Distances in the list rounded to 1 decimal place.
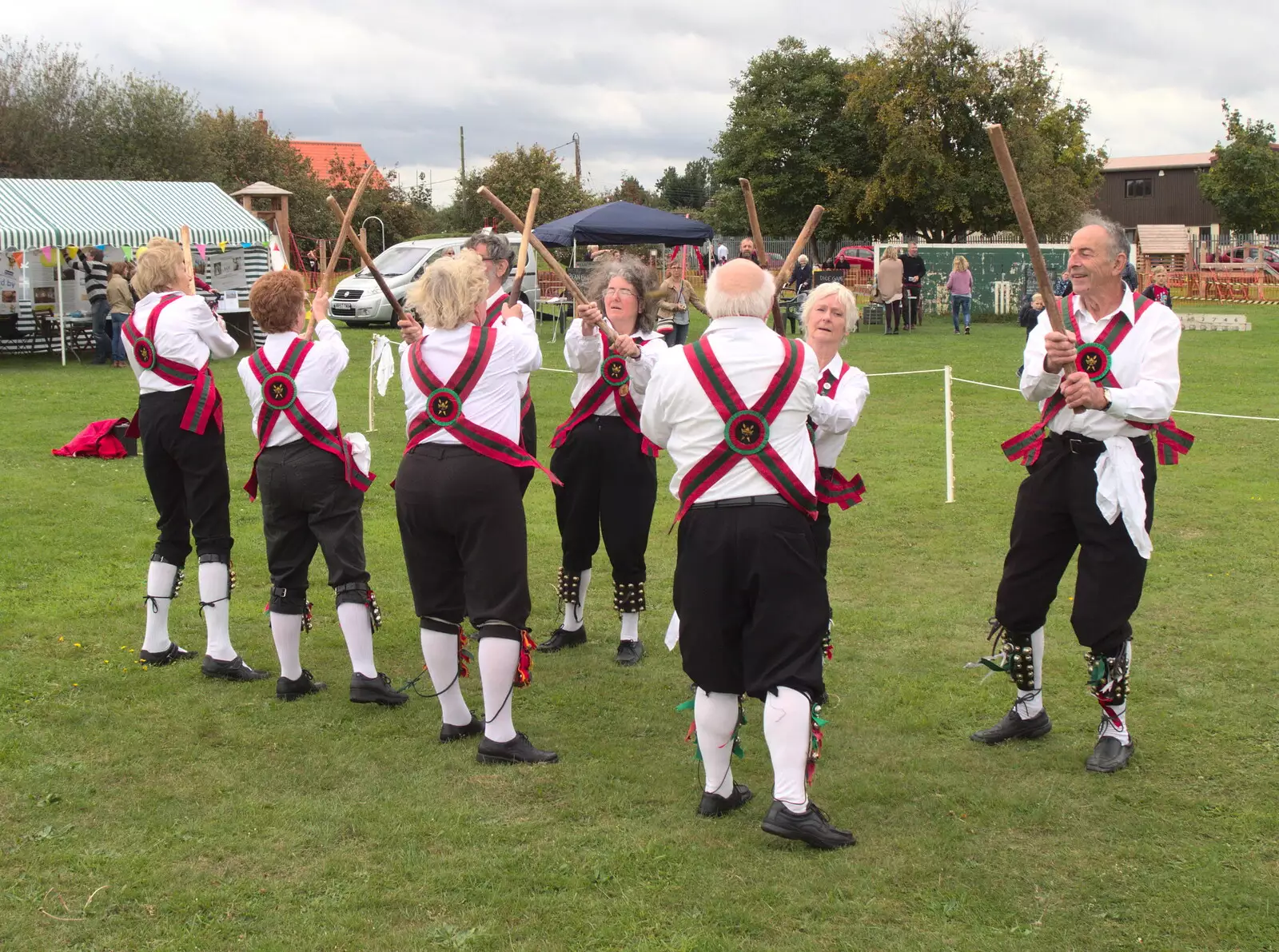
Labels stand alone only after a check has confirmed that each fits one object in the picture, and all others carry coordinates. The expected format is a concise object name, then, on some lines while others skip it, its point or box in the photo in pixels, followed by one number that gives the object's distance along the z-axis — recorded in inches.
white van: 924.4
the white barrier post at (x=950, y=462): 354.6
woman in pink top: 936.3
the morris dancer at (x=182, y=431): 209.9
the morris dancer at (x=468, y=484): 169.3
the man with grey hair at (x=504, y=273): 212.2
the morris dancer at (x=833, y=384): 176.6
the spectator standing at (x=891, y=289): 925.8
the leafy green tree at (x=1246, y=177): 1625.2
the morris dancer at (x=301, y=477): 194.2
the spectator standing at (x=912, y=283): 965.2
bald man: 146.0
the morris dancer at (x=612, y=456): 211.9
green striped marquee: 693.3
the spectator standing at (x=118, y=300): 688.4
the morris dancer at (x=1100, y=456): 164.1
